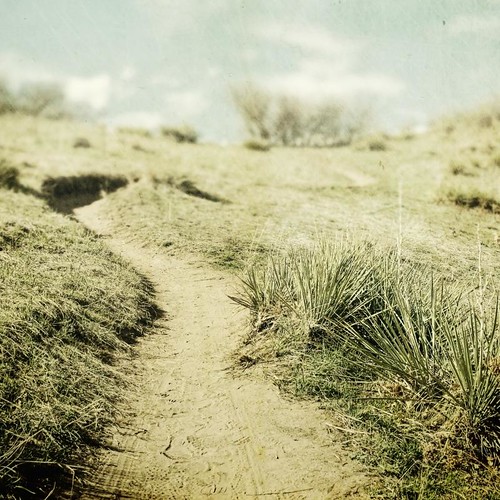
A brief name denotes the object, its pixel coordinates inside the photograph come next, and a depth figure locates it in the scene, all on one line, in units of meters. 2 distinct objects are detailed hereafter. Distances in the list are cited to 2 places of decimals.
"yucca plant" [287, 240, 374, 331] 4.60
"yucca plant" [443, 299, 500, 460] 3.06
